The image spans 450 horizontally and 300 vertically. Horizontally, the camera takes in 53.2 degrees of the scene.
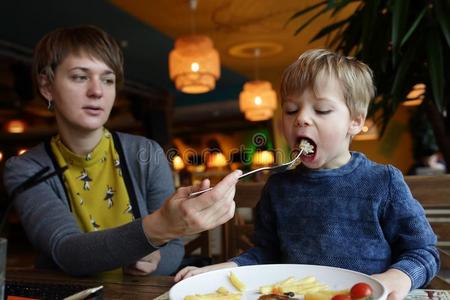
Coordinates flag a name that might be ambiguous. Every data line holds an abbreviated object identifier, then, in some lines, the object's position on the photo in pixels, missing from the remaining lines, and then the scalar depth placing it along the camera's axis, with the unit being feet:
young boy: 3.48
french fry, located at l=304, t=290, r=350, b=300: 2.36
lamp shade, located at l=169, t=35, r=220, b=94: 15.87
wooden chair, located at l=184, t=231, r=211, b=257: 5.79
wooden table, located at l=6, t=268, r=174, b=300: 3.14
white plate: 2.59
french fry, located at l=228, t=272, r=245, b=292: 2.72
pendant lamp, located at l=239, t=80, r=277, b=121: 22.20
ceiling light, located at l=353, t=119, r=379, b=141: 30.62
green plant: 6.28
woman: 3.81
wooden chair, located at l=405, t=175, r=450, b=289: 4.34
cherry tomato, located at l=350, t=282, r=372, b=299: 2.30
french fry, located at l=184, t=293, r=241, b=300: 2.41
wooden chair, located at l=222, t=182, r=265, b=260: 4.99
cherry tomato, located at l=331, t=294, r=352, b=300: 2.30
